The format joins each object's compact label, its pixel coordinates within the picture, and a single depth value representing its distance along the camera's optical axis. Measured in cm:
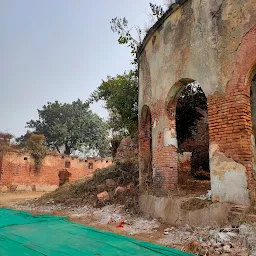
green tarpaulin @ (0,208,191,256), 453
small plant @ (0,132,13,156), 2111
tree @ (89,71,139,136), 1182
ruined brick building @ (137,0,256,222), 557
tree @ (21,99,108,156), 3550
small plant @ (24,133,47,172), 2302
